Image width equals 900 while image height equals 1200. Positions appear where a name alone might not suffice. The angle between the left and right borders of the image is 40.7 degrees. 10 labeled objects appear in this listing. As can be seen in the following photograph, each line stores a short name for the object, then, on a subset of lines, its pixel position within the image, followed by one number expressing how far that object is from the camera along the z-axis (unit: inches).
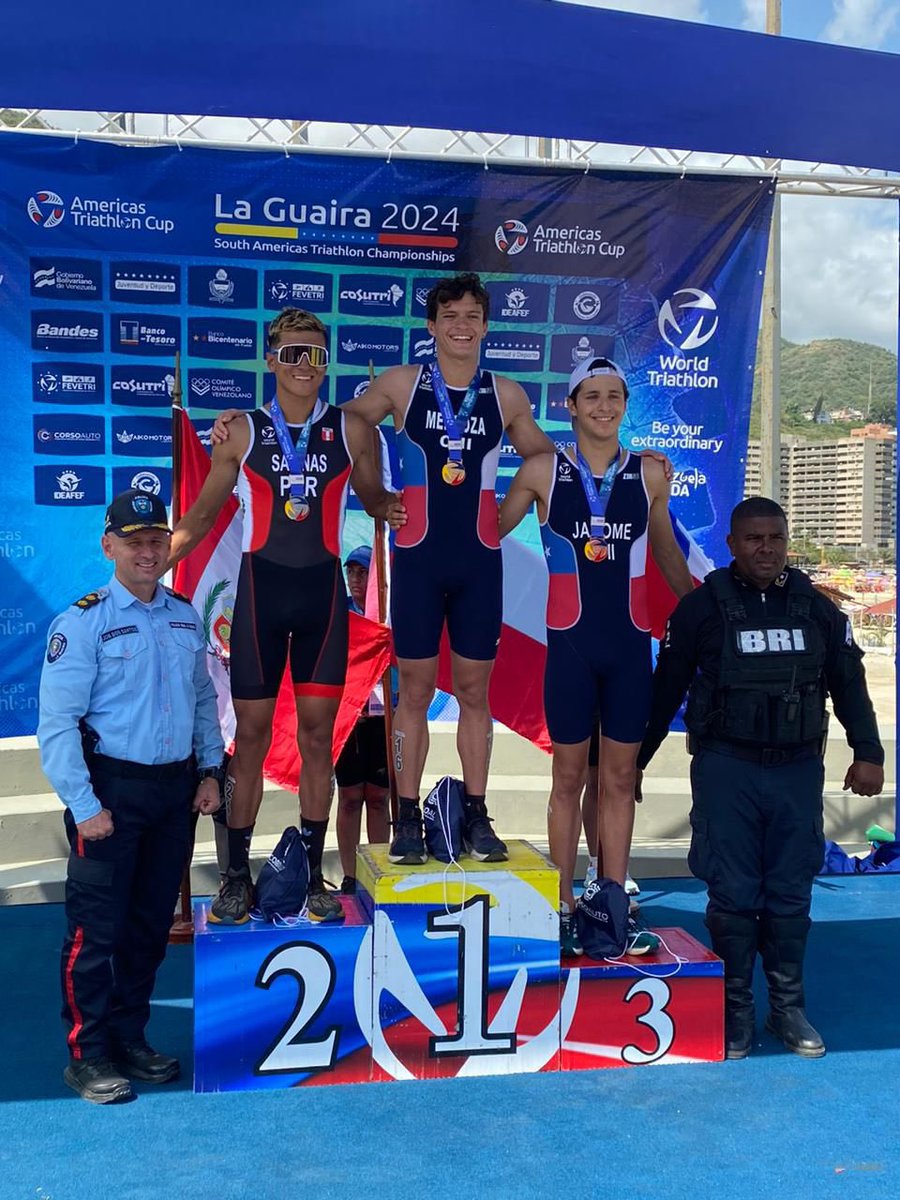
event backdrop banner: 229.3
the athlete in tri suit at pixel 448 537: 168.4
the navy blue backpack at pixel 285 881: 157.2
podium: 148.3
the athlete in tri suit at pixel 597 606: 169.2
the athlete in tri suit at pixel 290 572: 164.1
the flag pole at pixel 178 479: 204.7
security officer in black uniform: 158.1
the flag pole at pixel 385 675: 196.7
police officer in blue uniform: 140.7
